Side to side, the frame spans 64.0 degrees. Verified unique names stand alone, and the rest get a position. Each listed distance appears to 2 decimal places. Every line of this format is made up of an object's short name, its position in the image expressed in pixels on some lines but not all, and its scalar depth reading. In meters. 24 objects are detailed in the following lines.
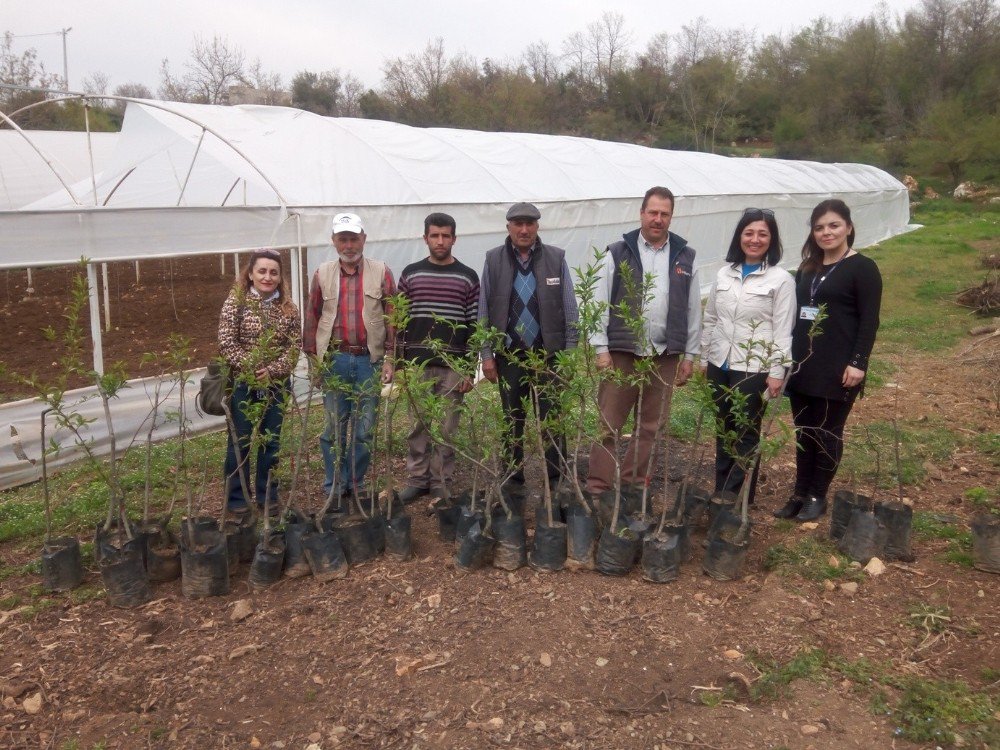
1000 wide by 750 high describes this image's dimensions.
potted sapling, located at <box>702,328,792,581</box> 3.62
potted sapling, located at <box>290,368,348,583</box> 3.74
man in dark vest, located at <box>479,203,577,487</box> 4.28
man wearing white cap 4.32
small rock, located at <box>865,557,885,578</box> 3.64
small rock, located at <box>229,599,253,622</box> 3.50
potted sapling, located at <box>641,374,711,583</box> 3.57
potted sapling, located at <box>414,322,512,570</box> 3.71
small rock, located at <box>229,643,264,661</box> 3.22
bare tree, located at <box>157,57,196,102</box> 35.47
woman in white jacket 3.87
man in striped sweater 4.36
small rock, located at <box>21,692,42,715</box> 2.96
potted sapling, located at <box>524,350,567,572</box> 3.68
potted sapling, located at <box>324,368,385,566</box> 3.86
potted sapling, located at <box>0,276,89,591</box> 3.53
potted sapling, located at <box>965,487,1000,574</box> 3.62
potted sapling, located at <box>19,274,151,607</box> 3.54
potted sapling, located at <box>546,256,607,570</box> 3.52
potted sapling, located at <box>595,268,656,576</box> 3.54
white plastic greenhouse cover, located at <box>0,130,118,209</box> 12.06
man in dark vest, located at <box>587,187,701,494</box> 4.02
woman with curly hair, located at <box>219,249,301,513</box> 4.14
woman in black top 3.90
